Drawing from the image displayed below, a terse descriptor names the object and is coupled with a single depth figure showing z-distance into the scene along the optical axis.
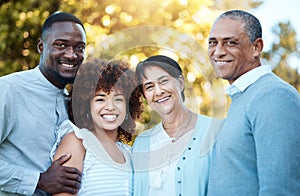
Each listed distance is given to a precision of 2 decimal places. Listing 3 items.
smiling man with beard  2.78
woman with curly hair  2.79
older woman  2.71
